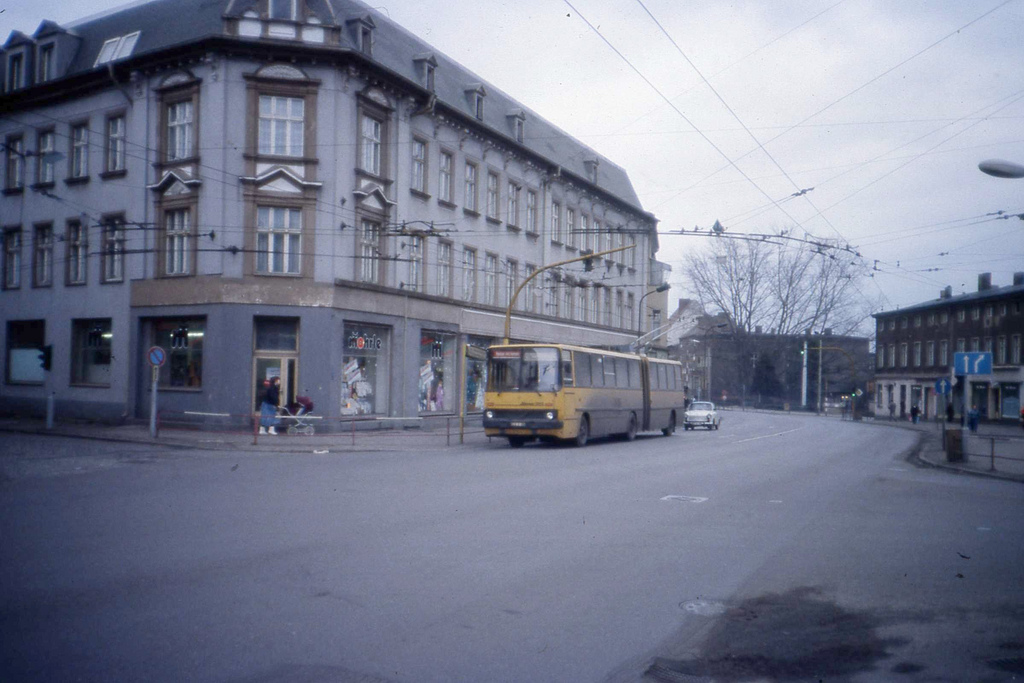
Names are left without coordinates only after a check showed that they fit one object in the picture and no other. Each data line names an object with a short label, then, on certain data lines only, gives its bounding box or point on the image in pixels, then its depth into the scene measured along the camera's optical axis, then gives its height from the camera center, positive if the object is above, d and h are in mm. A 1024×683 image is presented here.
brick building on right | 64562 +2756
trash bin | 23531 -1804
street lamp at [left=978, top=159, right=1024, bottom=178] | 14805 +3530
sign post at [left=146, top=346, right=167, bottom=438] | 24453 +140
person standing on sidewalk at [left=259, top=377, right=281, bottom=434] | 26031 -1177
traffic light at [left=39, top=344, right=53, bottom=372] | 27484 +330
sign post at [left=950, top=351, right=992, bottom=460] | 24594 +452
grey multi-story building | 27844 +5525
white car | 45344 -2160
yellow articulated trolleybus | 25062 -585
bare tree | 62469 +6068
